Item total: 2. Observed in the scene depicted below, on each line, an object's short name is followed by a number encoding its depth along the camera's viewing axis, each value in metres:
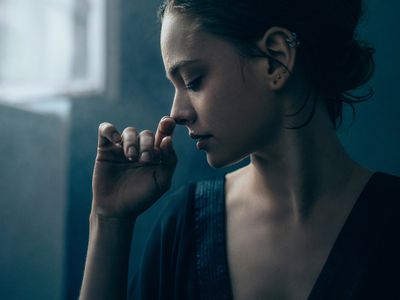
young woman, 0.74
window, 1.27
